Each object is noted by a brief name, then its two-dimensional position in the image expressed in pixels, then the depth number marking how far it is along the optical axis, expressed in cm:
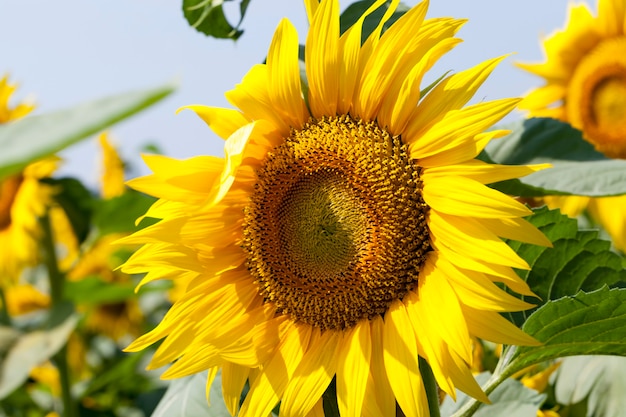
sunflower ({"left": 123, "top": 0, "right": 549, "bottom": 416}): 108
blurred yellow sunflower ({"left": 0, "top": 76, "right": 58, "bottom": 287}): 296
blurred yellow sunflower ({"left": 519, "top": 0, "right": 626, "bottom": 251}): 301
